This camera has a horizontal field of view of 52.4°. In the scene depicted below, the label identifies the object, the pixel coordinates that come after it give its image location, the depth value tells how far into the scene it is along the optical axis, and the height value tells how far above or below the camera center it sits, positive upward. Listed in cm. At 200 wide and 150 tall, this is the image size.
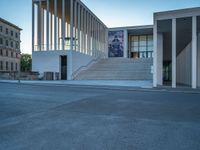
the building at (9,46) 5894 +807
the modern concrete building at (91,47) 1688 +327
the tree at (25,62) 7596 +369
